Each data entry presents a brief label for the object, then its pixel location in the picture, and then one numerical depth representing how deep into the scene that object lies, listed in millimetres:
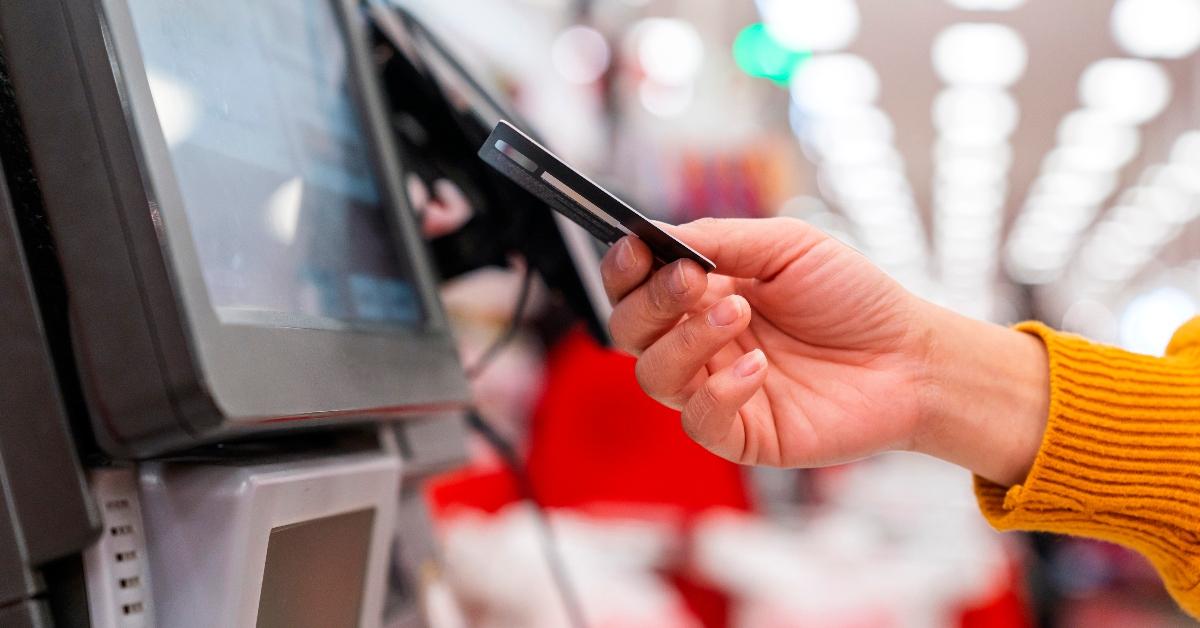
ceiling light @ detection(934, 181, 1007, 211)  11375
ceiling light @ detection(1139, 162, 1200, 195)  9367
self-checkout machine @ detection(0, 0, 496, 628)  485
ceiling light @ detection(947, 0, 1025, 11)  6113
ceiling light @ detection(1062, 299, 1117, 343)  13715
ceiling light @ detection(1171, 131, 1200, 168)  8363
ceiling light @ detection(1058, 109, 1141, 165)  8492
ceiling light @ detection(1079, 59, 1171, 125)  7172
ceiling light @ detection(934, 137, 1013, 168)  9578
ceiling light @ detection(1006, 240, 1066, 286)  15805
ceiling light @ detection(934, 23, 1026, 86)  6637
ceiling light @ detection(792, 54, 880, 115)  7359
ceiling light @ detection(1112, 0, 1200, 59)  5969
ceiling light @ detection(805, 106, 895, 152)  8730
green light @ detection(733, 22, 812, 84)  5564
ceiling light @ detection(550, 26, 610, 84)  2746
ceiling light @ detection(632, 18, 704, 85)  4100
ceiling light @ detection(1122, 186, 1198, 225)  10430
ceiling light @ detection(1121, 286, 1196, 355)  14738
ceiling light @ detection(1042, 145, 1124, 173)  9586
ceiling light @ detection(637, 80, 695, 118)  3236
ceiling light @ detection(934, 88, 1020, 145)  7969
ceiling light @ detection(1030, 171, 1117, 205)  10555
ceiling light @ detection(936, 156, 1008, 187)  10203
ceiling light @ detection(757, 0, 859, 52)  6062
